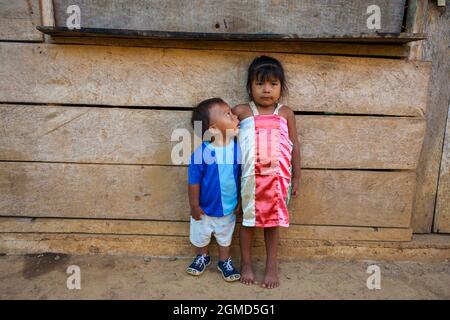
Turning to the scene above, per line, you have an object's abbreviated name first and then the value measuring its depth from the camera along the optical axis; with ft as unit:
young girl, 6.10
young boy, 6.11
